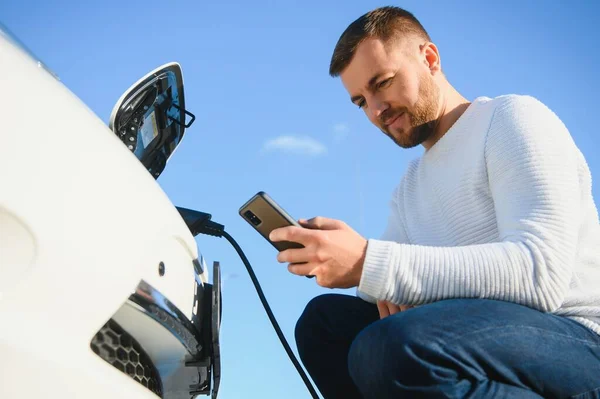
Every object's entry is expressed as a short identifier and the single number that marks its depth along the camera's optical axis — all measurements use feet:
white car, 2.65
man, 3.70
